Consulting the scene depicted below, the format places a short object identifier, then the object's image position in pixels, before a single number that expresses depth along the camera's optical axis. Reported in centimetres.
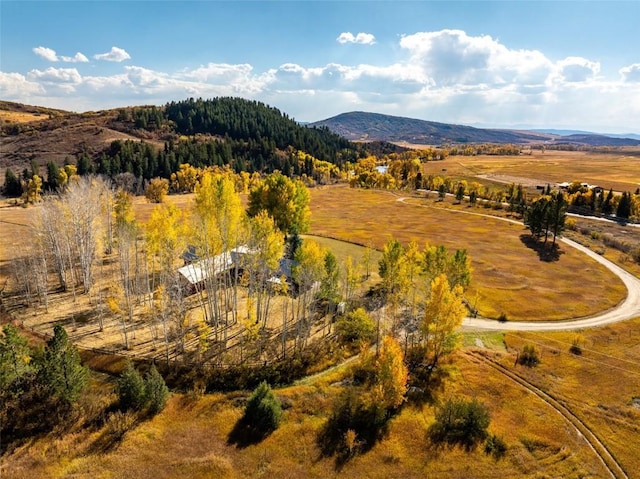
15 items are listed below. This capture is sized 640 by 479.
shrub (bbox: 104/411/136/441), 3840
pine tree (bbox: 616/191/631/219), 14675
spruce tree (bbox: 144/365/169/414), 4159
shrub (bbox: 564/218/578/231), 13200
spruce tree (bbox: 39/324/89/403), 3822
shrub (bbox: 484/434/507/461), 3803
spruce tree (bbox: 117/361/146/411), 4072
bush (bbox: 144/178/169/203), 14688
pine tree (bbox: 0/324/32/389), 3703
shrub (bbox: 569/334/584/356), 5541
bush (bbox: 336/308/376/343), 5417
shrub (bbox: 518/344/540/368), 5253
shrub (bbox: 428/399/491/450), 3966
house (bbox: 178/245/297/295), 5441
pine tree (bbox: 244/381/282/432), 4028
